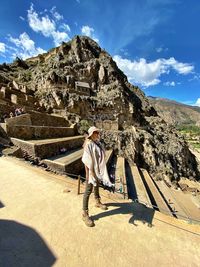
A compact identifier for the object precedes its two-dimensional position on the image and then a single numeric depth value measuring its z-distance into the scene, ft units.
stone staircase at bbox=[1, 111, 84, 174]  24.71
